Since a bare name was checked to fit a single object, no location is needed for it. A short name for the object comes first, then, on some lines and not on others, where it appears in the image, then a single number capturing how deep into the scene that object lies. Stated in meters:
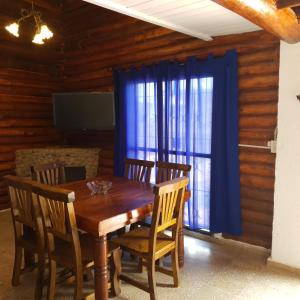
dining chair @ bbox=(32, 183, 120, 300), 2.15
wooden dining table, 2.20
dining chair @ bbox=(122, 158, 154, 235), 3.51
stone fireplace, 4.57
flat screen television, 4.47
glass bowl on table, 2.88
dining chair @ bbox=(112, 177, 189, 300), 2.34
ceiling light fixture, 3.00
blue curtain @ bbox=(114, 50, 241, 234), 3.35
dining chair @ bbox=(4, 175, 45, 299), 2.41
